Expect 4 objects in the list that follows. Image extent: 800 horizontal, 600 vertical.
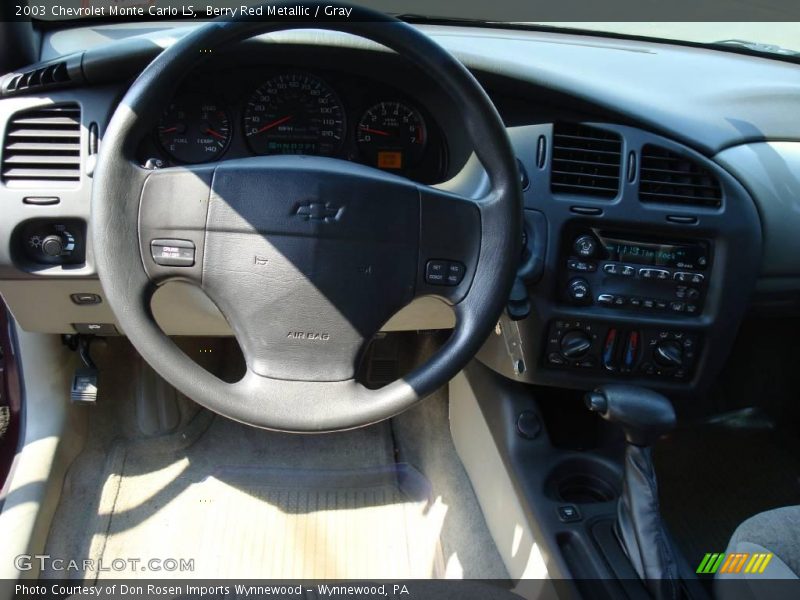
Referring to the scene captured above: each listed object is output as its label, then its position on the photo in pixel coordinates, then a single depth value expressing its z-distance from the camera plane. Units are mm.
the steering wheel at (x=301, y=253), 1188
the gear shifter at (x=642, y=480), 1479
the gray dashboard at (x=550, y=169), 1500
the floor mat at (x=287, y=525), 1970
